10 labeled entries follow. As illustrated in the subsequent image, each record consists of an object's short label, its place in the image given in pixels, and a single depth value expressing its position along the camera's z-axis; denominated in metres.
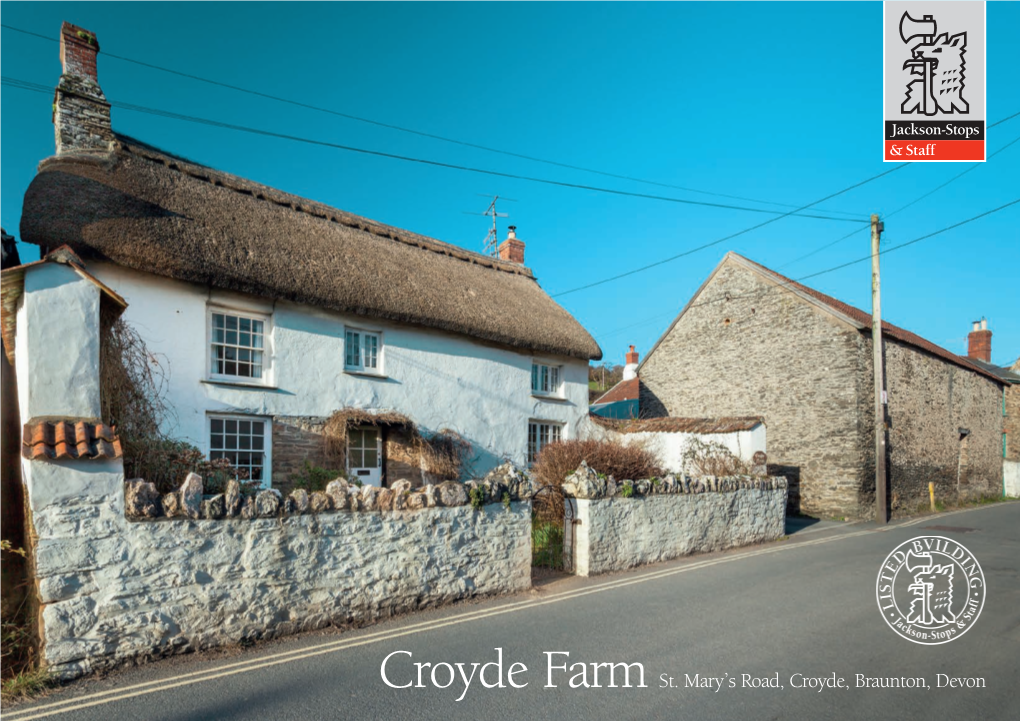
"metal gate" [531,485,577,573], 9.22
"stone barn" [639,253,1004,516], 18.05
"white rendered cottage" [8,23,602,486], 10.21
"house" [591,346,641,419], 25.67
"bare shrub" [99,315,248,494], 5.84
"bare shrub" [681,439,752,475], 13.49
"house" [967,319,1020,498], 26.66
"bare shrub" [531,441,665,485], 11.01
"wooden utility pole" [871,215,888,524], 16.86
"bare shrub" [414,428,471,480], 13.44
